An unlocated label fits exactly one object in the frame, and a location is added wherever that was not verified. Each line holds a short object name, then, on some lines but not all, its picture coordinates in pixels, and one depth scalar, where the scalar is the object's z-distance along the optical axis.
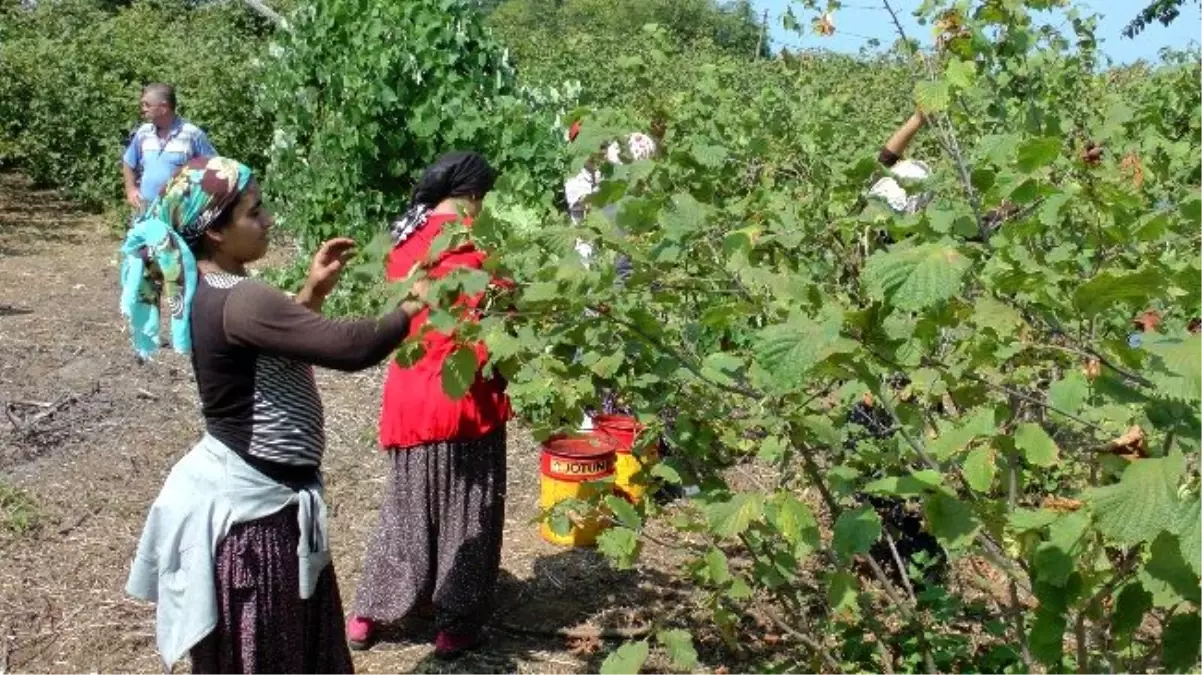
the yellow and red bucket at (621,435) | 4.16
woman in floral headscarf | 2.71
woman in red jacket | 3.82
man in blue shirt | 7.88
